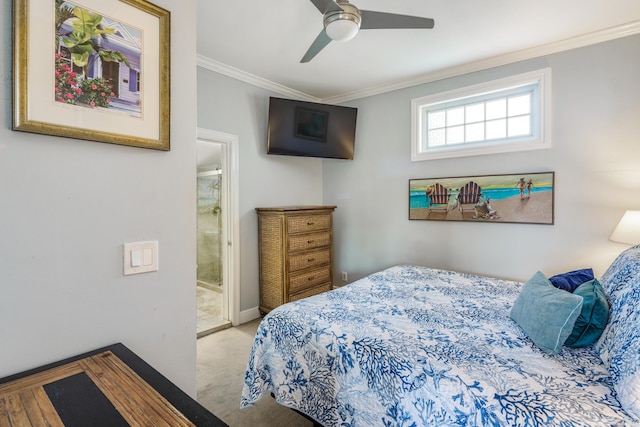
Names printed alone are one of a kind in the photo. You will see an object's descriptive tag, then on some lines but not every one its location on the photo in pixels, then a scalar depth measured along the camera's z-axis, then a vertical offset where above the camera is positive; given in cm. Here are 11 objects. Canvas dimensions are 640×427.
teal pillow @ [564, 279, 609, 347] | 133 -51
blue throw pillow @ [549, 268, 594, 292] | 167 -42
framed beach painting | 270 +9
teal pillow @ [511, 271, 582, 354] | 131 -52
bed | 101 -66
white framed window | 274 +94
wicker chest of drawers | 317 -52
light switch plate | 106 -19
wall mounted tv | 340 +94
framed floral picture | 85 +44
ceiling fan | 167 +115
